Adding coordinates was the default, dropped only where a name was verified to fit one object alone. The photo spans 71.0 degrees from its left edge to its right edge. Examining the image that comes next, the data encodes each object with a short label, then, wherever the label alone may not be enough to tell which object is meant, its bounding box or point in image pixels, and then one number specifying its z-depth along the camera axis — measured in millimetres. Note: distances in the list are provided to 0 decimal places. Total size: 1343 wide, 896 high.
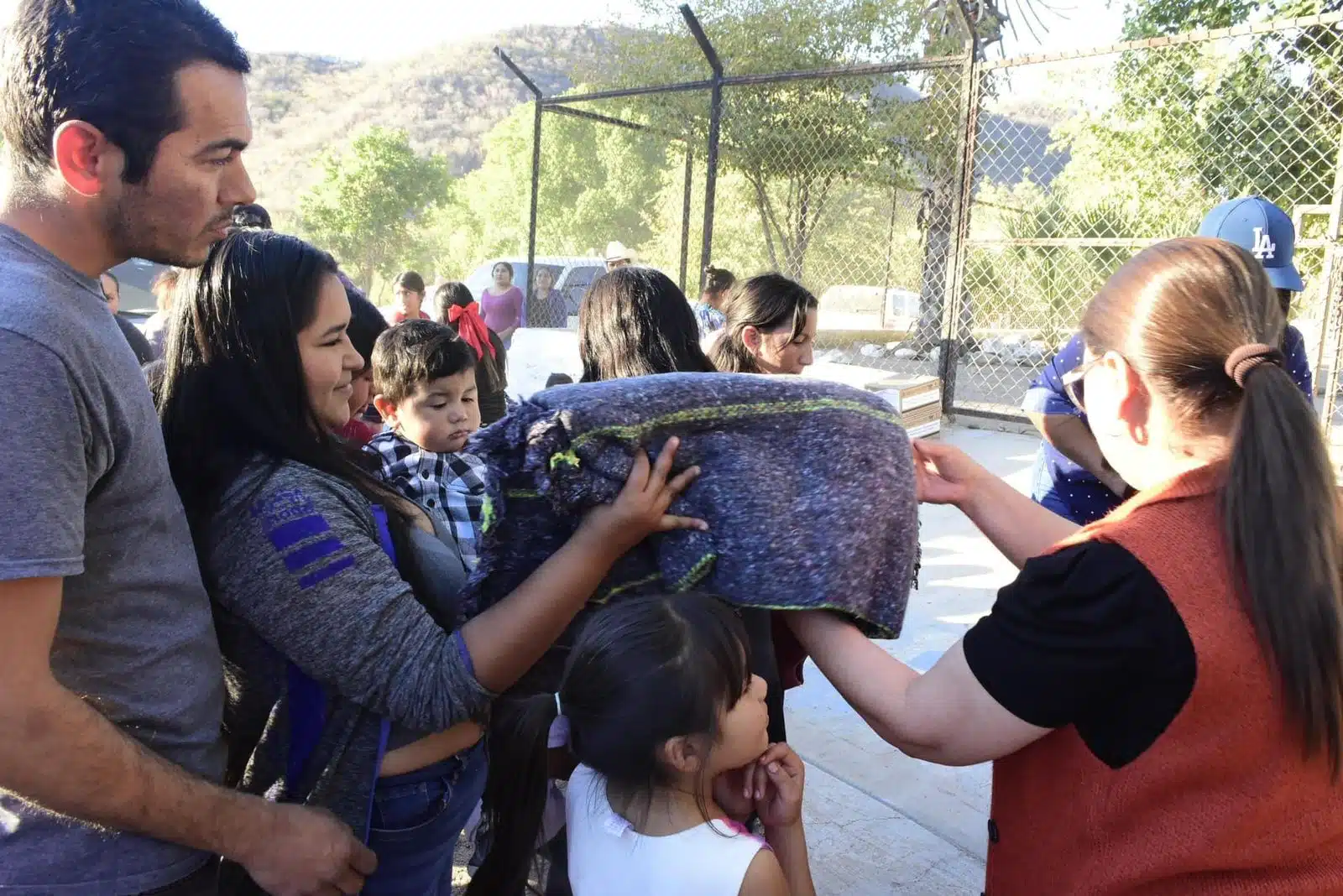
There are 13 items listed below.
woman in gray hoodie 1268
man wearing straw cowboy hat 8867
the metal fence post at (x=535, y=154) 8000
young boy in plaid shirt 2688
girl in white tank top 1292
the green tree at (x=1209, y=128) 6172
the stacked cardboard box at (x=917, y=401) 5707
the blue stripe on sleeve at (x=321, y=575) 1248
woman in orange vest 1047
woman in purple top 8859
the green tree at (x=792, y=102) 9469
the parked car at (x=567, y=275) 10734
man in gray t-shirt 993
